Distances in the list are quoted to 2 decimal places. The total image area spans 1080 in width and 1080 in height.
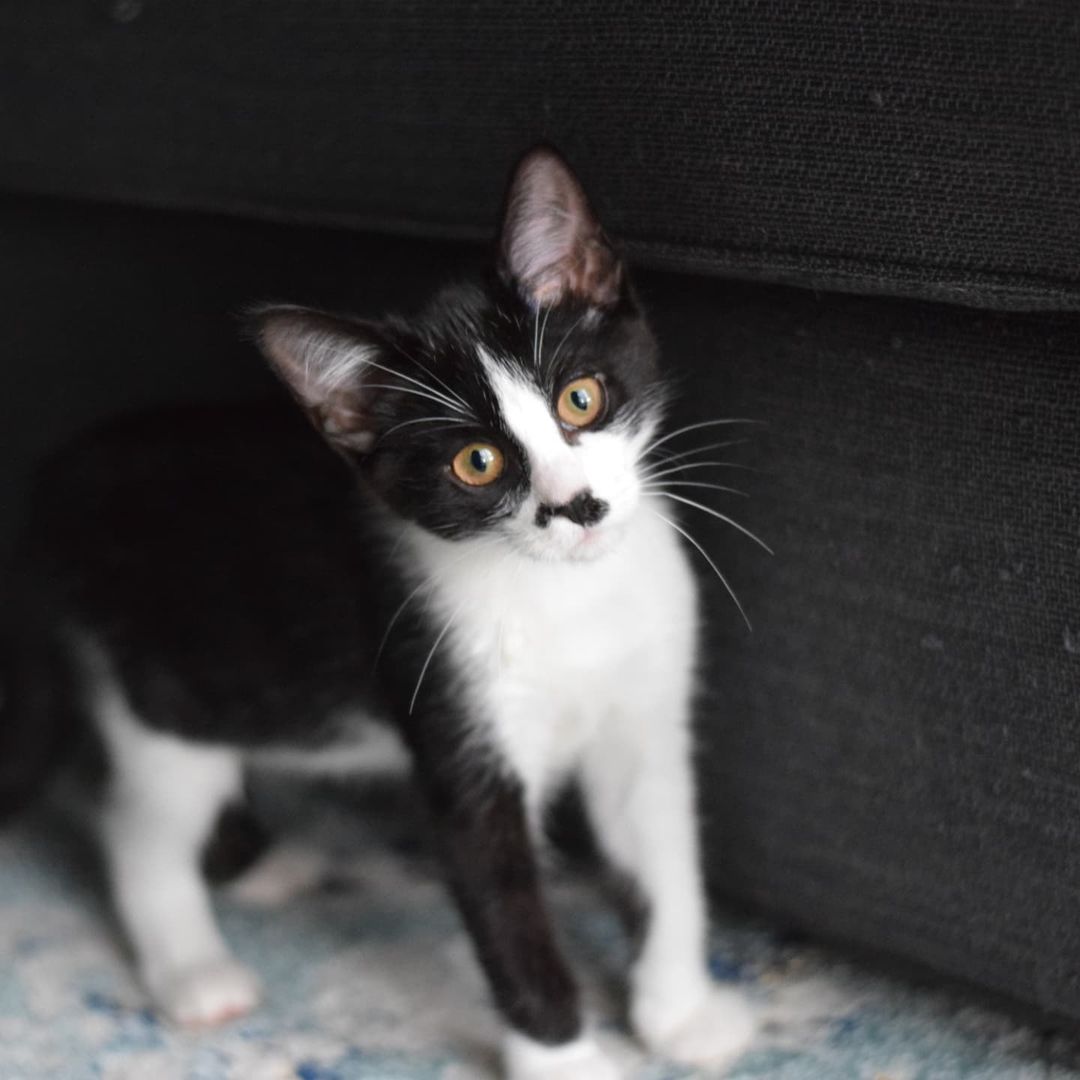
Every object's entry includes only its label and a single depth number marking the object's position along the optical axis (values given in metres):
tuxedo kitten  0.75
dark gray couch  0.71
